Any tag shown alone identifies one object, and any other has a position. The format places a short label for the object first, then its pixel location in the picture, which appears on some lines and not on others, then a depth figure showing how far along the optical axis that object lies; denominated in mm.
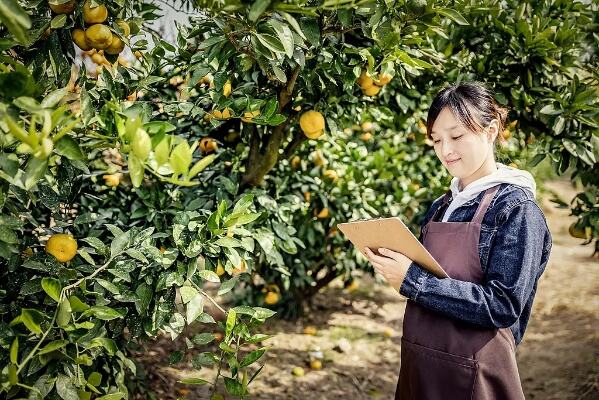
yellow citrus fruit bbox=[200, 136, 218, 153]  2361
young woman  1387
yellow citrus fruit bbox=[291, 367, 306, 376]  3326
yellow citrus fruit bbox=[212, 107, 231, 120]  1856
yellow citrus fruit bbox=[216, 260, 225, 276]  1751
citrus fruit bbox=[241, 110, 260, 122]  1699
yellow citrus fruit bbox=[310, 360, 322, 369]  3418
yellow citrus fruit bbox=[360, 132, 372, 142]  3394
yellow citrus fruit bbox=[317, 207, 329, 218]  3186
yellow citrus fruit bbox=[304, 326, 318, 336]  3953
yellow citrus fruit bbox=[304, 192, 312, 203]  3069
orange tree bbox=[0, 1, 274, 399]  1129
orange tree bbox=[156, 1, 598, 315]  1567
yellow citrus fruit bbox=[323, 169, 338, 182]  3098
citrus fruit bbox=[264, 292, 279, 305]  3717
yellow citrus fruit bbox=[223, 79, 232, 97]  1929
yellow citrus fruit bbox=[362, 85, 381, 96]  2049
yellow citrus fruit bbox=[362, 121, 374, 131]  3428
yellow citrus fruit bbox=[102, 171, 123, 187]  2324
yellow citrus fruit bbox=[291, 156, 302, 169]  2988
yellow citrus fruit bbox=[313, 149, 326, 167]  3100
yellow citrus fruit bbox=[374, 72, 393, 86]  1818
